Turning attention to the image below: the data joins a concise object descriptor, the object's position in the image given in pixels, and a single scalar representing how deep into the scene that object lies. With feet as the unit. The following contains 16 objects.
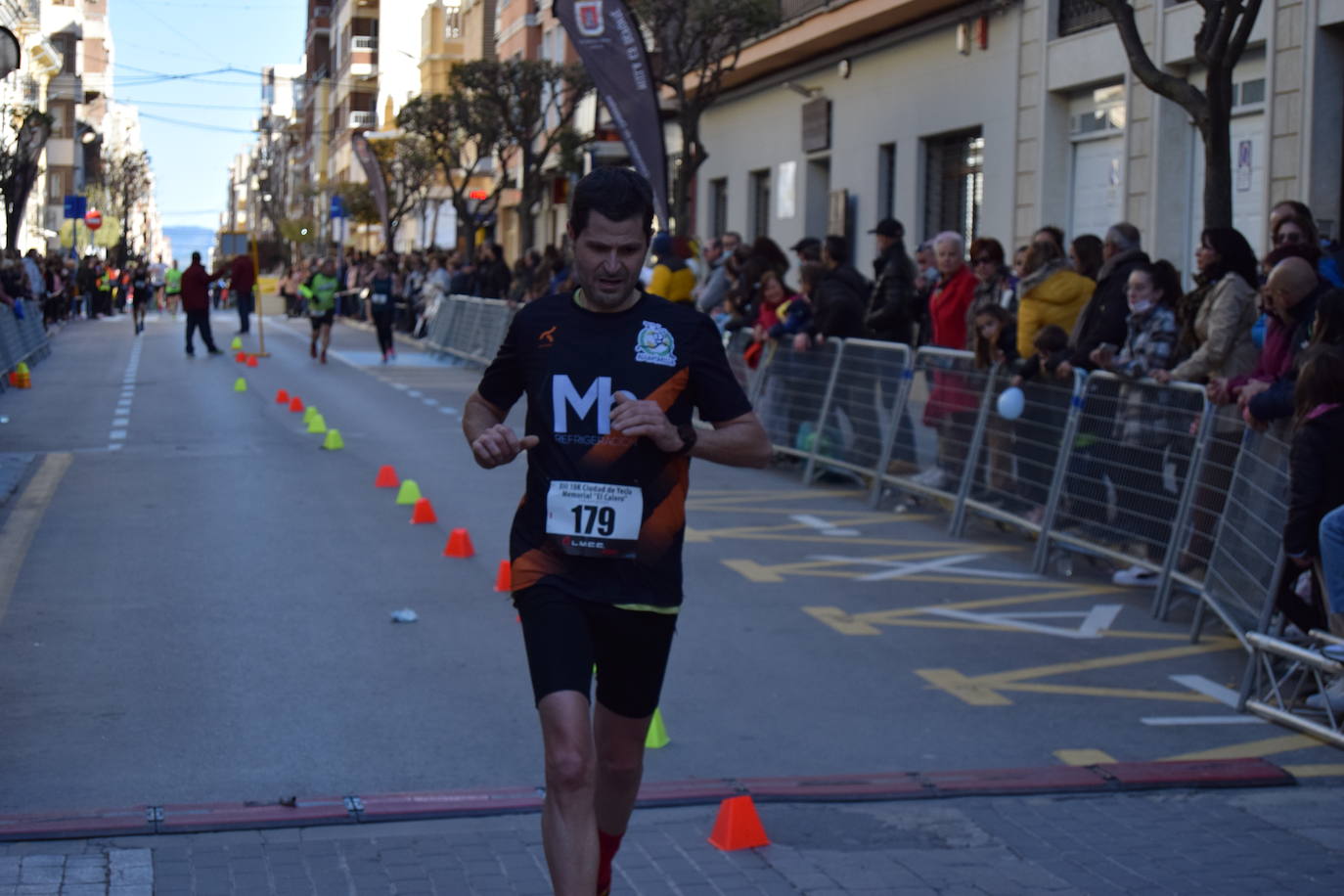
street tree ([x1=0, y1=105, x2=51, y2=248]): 116.16
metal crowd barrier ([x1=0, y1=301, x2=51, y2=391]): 82.33
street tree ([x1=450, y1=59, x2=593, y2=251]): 139.54
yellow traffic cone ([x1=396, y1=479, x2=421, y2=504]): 42.68
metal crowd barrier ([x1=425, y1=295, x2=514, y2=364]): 93.15
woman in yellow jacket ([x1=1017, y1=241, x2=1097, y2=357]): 38.78
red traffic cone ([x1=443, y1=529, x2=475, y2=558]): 35.32
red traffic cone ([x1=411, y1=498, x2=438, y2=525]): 39.47
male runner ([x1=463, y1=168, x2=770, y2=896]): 14.11
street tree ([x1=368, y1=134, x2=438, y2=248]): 174.19
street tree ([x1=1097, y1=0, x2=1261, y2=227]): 40.16
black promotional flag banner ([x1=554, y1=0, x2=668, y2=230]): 68.49
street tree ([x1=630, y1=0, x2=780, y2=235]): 86.12
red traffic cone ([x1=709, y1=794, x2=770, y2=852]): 17.70
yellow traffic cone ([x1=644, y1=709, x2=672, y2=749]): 21.76
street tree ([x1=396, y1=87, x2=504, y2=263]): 144.56
